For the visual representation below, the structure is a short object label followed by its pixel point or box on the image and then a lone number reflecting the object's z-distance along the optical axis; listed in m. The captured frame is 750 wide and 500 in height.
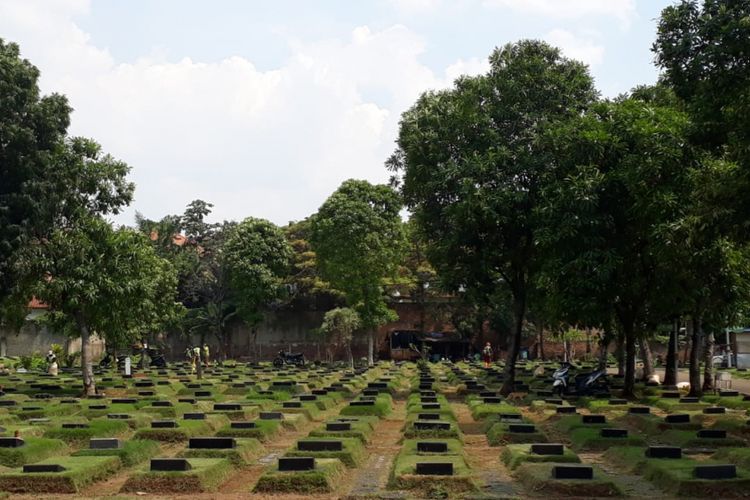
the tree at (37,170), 27.09
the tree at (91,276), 26.98
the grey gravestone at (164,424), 16.56
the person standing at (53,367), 38.38
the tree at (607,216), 21.84
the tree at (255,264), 53.84
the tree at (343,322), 49.91
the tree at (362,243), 48.03
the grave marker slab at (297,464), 11.62
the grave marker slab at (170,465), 11.53
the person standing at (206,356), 48.66
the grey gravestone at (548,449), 13.02
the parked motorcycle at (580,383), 26.16
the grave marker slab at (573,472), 10.91
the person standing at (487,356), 48.12
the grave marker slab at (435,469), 11.09
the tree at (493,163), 25.66
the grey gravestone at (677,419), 17.03
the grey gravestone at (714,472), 10.73
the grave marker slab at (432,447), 13.34
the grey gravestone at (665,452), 12.59
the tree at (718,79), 13.18
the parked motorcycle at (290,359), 50.19
